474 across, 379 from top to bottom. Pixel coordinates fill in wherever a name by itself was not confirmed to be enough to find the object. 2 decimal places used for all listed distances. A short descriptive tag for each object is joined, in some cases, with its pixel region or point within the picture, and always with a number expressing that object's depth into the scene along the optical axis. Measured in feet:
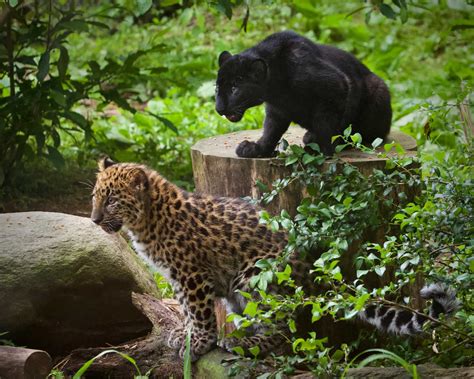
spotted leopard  36.65
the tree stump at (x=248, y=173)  37.19
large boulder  39.86
